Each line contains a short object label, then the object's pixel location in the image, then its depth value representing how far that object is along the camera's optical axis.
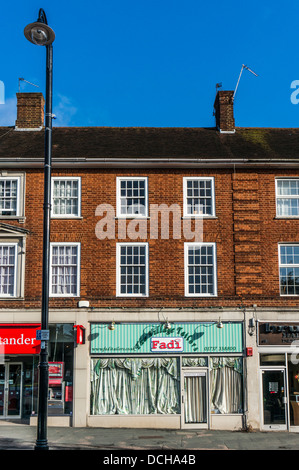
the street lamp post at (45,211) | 11.88
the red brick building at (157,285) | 19.06
